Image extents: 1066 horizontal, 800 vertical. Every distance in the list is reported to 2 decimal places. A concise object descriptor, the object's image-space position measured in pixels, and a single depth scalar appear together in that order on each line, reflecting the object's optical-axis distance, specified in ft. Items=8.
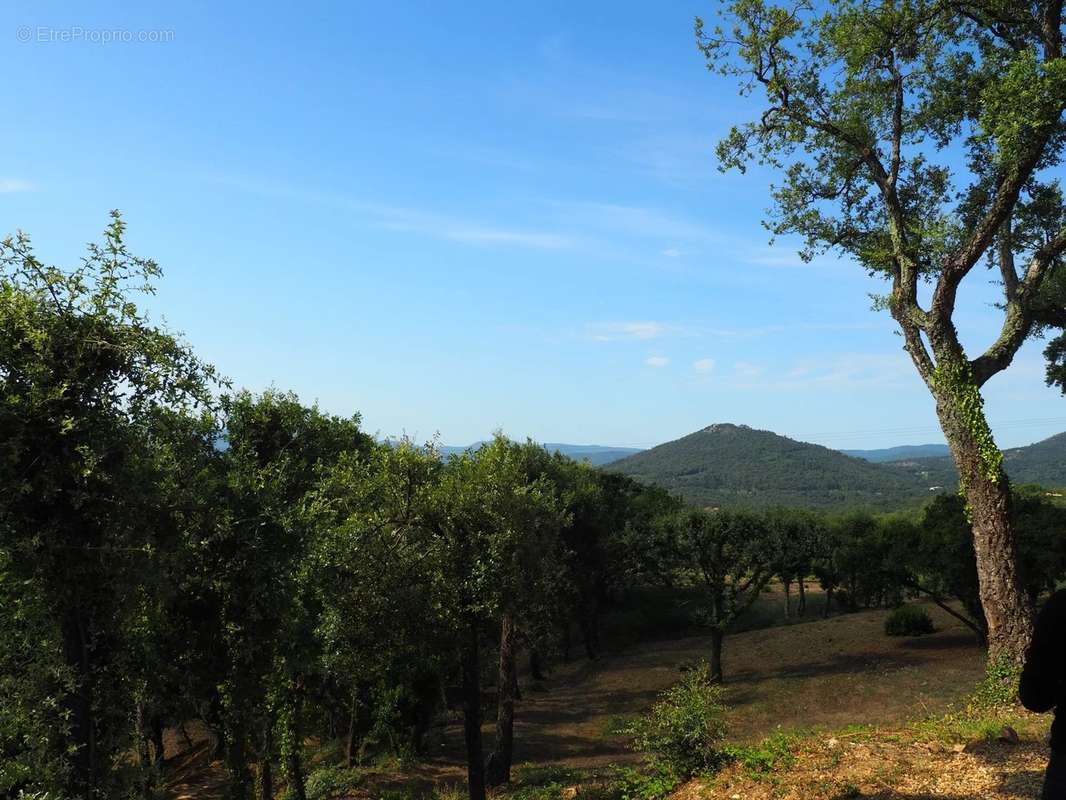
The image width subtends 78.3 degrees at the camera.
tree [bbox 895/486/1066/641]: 97.45
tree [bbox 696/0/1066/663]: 45.80
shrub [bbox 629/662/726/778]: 35.40
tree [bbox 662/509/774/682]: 122.72
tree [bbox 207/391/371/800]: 32.91
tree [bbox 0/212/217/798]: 23.54
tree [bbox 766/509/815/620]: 122.83
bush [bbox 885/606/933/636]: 131.44
